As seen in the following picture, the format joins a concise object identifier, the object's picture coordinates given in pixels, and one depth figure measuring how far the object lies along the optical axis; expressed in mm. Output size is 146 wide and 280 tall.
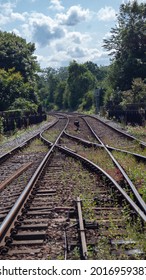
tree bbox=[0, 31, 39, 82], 48094
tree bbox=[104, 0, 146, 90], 45569
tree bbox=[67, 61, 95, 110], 95688
